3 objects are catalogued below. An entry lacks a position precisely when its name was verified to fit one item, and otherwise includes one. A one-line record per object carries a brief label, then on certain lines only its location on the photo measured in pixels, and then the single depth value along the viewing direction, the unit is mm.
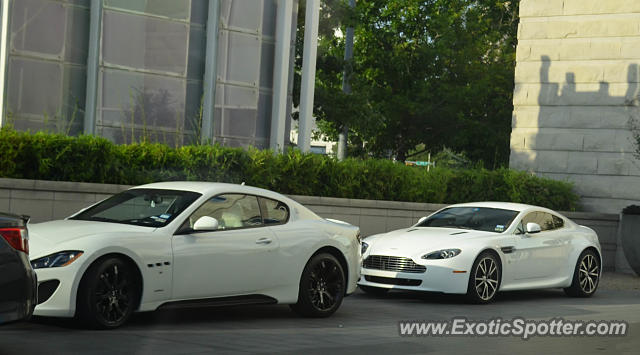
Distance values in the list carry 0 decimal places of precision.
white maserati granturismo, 9234
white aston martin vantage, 13977
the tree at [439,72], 40188
